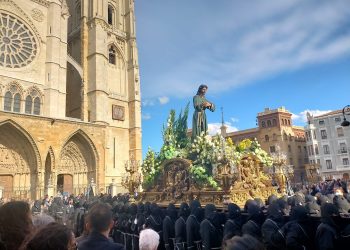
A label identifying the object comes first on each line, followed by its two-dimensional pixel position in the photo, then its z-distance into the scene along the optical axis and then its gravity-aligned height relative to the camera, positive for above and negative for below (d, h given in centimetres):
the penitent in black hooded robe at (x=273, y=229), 422 -78
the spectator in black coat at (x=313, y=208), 566 -66
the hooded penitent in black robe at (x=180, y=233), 605 -105
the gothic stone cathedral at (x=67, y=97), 2111 +789
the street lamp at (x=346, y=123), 1230 +208
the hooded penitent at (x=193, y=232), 577 -99
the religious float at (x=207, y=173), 827 +22
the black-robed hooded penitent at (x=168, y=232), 666 -112
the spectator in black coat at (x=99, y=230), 292 -47
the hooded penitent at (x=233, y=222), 484 -73
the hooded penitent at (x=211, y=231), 529 -93
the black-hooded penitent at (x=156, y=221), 719 -92
